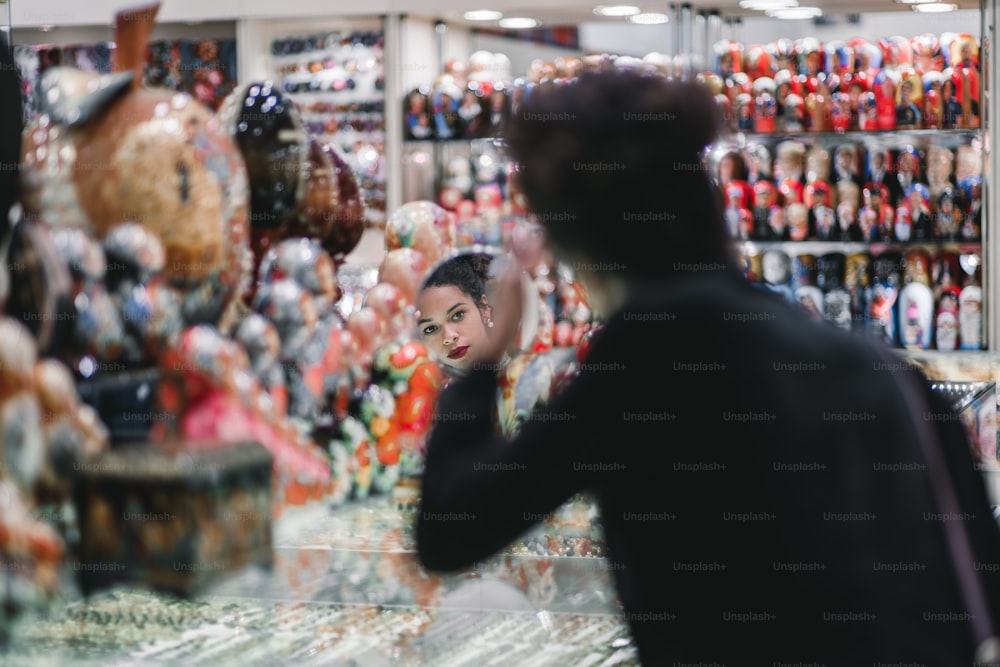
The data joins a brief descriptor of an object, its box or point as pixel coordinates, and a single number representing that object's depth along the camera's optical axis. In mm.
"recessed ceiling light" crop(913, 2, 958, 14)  5086
